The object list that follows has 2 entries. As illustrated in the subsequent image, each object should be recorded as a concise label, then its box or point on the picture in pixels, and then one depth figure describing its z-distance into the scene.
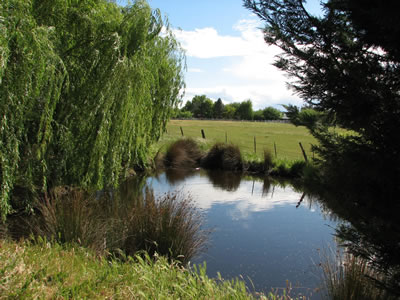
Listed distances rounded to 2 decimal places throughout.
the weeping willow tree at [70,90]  5.34
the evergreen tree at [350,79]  2.33
